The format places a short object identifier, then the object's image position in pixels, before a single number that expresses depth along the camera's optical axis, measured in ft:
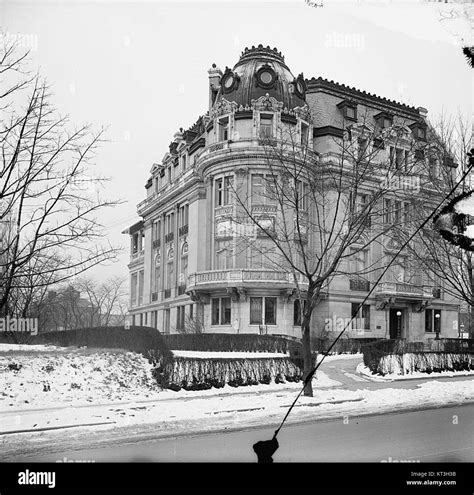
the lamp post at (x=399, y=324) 90.69
